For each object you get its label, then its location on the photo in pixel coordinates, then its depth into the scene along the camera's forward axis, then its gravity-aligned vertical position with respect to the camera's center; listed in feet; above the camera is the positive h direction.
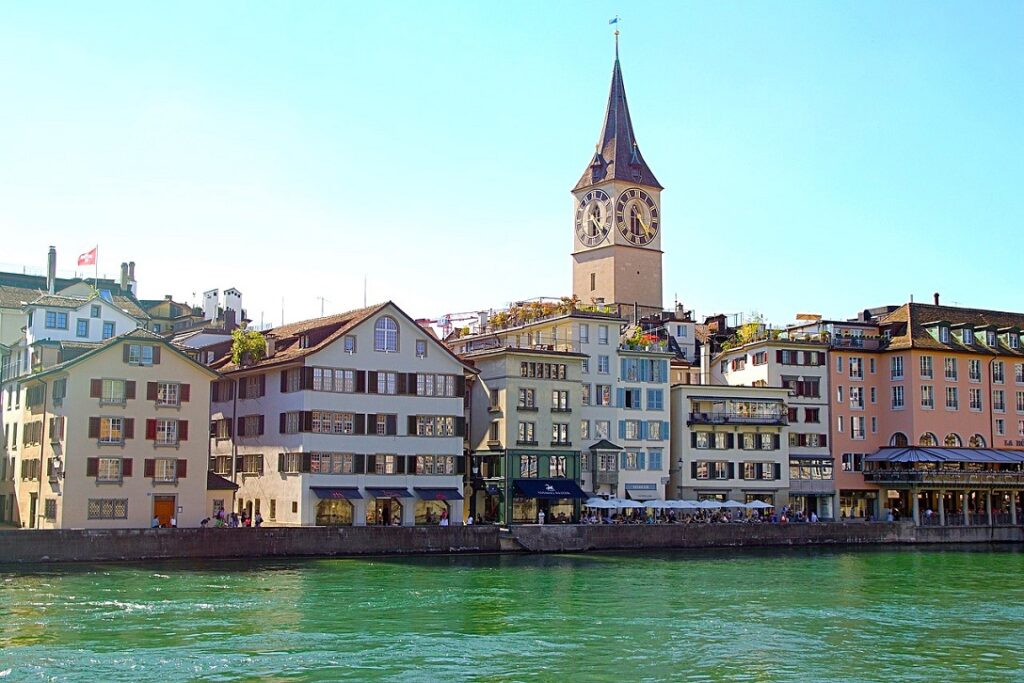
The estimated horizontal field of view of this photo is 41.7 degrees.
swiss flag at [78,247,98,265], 302.04 +51.30
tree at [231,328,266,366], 277.85 +28.86
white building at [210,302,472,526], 257.55 +11.86
